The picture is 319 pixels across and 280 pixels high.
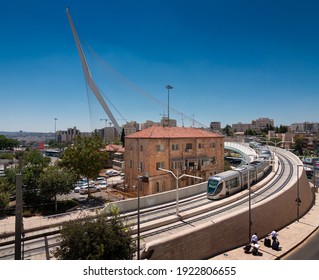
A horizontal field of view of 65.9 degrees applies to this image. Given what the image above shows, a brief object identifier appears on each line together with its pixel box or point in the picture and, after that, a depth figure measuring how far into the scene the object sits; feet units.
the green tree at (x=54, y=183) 83.30
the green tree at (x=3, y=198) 75.87
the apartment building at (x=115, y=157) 198.49
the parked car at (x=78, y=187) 125.33
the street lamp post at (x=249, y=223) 66.28
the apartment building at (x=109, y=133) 571.11
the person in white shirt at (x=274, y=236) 64.10
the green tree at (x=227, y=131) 518.78
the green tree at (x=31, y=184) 86.28
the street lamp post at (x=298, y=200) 91.33
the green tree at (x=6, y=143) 412.36
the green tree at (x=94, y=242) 38.04
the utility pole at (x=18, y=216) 34.55
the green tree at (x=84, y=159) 95.35
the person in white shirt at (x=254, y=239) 61.43
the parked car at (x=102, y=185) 124.75
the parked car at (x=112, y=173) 171.91
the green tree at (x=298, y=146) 352.69
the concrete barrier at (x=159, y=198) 78.64
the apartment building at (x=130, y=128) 426.92
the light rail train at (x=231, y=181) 87.45
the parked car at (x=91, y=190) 117.54
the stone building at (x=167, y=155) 102.42
